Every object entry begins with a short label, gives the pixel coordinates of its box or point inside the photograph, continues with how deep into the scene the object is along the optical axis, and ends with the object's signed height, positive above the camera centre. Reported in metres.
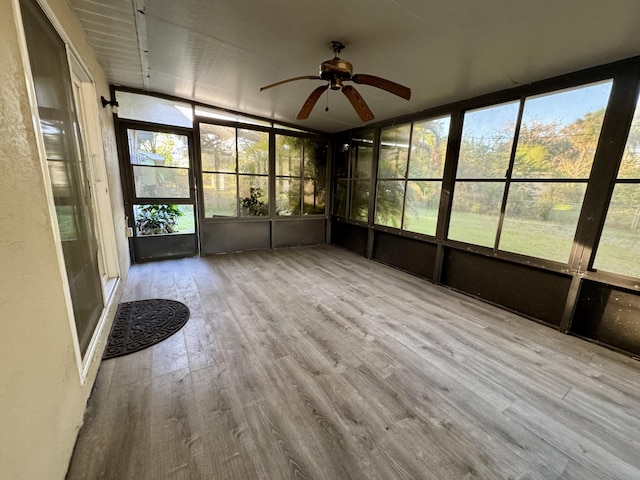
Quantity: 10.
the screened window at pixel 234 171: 4.47 +0.27
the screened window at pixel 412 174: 3.70 +0.28
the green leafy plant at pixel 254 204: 4.96 -0.34
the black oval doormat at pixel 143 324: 2.11 -1.30
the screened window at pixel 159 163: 3.98 +0.30
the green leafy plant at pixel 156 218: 4.17 -0.58
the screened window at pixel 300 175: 5.19 +0.26
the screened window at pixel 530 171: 2.43 +0.27
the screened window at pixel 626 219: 2.14 -0.15
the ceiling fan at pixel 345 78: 2.10 +0.92
